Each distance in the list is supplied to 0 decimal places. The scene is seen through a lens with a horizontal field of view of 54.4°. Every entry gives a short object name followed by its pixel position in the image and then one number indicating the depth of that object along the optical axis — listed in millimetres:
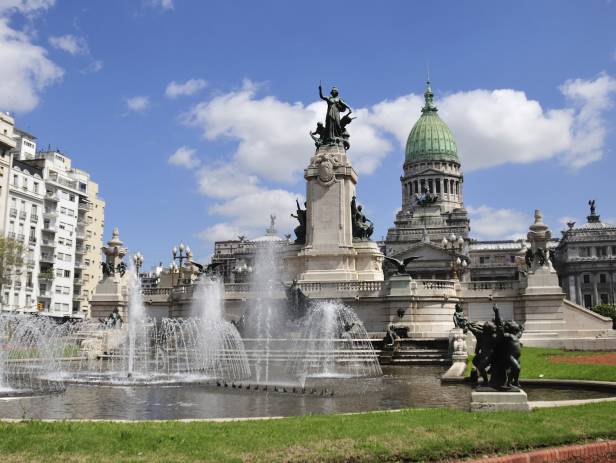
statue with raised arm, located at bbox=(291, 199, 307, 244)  47312
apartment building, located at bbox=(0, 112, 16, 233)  66831
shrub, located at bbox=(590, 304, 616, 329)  74812
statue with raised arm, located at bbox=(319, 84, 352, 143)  48156
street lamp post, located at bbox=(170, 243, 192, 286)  58219
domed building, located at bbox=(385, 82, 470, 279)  124938
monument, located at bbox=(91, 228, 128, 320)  49125
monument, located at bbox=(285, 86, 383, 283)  43812
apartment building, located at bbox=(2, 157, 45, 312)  68625
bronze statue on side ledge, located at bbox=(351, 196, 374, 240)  46156
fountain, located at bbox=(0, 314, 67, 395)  19727
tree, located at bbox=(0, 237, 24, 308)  51625
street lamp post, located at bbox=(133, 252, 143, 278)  58375
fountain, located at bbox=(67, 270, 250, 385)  24312
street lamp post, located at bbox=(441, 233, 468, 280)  48459
